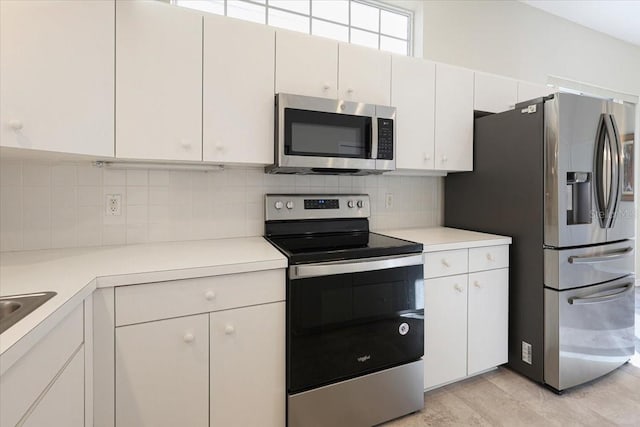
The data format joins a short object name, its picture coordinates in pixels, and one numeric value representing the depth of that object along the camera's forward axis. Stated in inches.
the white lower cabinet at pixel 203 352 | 48.9
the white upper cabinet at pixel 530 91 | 101.6
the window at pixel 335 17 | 86.4
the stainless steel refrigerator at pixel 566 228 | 76.0
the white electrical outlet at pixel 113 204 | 68.7
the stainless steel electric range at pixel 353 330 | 58.6
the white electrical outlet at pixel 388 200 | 98.0
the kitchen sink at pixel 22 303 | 33.3
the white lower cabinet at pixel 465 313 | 74.7
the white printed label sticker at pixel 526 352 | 81.4
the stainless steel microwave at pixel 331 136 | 68.7
